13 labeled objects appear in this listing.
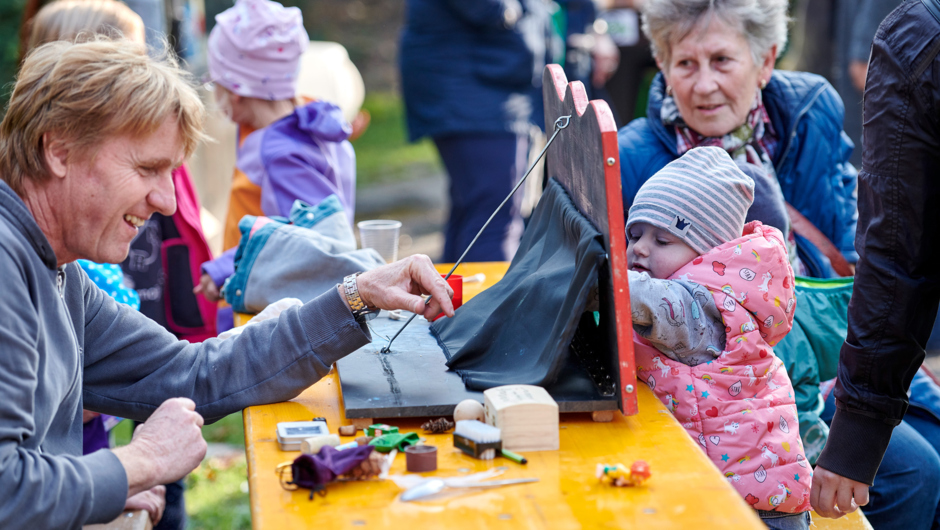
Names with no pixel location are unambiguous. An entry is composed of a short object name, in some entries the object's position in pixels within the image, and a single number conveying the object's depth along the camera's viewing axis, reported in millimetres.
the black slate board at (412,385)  2478
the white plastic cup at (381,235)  3183
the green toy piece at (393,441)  2403
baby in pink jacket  2581
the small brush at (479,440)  2378
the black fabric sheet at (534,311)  2476
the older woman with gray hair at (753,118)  3146
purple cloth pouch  2312
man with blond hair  2308
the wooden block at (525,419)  2397
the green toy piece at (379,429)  2445
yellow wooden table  2261
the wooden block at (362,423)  2482
